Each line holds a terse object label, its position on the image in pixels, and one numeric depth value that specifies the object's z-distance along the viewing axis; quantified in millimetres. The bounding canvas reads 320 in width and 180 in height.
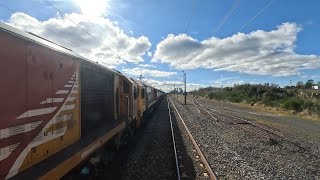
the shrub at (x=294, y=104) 19199
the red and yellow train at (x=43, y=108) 1885
